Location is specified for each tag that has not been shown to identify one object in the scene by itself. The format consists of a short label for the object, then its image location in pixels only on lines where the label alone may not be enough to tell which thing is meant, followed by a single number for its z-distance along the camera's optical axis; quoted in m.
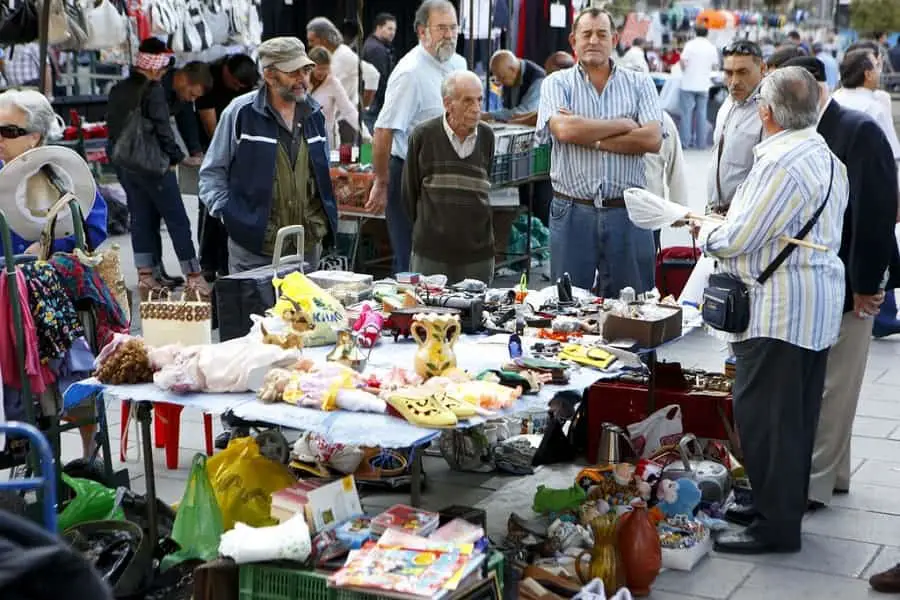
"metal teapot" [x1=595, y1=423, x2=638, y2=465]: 9.87
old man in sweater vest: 11.70
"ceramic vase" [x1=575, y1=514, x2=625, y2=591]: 7.85
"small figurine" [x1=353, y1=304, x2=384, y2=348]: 8.68
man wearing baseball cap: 10.90
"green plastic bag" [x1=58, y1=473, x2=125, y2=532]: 8.24
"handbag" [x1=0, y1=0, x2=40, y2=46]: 15.65
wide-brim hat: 8.62
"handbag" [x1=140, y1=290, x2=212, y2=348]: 8.64
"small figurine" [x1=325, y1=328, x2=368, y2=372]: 8.07
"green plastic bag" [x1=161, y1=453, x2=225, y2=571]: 7.88
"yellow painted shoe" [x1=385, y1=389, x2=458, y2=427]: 7.06
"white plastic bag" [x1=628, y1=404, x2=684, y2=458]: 9.95
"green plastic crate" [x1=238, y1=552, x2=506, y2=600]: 6.91
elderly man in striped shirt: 8.12
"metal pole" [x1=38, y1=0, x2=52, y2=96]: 13.66
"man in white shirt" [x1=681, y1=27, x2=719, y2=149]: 35.10
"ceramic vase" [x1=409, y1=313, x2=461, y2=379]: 7.83
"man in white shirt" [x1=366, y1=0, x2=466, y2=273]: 13.21
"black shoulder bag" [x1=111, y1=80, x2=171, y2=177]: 15.83
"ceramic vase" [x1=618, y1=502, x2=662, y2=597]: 7.96
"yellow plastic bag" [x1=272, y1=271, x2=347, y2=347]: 8.41
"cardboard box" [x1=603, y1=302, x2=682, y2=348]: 8.77
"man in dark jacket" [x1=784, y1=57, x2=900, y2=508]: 8.85
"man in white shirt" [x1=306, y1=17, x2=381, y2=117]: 18.86
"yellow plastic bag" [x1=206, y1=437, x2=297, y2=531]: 8.32
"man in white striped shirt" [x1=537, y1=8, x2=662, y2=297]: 11.37
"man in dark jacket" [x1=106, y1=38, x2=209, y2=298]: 16.12
